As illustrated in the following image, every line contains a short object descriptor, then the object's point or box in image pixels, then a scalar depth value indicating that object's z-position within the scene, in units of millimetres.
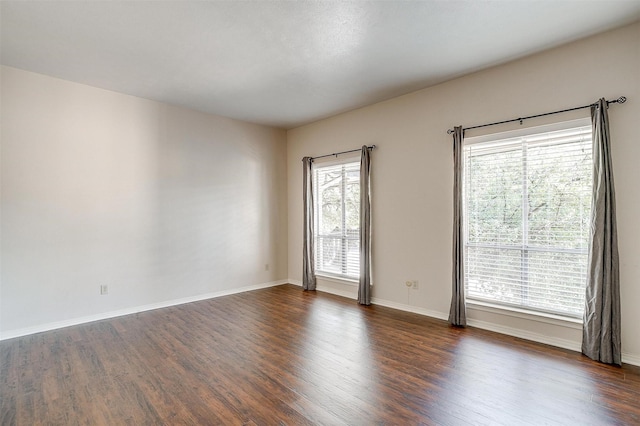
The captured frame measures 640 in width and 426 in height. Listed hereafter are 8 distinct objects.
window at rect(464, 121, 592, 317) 3135
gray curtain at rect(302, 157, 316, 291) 5746
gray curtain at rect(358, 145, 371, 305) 4797
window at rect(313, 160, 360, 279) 5219
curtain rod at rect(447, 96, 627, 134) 2879
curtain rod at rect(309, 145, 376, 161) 4893
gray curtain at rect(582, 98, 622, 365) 2814
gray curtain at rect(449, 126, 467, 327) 3795
